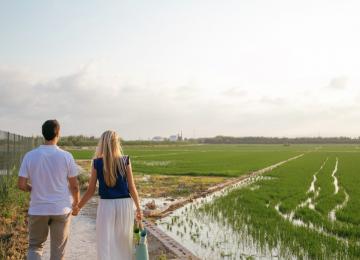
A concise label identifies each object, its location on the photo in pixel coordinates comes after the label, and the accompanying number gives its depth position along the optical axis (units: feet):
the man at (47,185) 15.46
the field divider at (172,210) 25.61
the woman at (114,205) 16.28
